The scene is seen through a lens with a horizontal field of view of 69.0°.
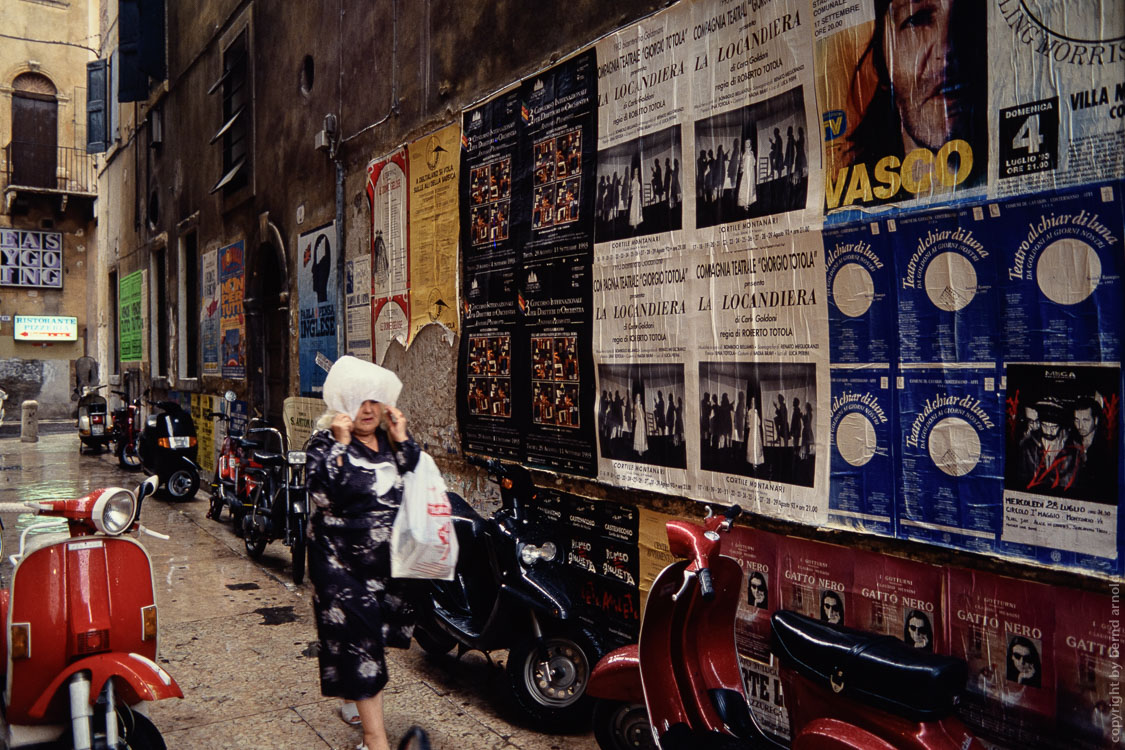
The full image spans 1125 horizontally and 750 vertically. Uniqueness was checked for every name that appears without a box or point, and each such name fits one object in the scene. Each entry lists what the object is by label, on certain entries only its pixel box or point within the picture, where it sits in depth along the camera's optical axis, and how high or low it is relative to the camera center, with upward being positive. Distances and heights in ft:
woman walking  9.95 -2.10
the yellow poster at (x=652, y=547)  13.16 -3.01
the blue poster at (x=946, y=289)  8.59 +0.78
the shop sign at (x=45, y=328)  80.23 +4.05
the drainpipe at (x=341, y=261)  24.95 +3.19
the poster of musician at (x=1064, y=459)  7.61 -0.96
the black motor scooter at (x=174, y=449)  33.88 -3.41
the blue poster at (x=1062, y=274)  7.61 +0.83
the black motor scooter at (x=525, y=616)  11.81 -3.85
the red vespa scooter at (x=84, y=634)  9.44 -3.25
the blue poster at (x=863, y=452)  9.59 -1.09
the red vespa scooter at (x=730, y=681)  6.86 -3.12
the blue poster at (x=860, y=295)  9.56 +0.80
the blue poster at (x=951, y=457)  8.58 -1.05
